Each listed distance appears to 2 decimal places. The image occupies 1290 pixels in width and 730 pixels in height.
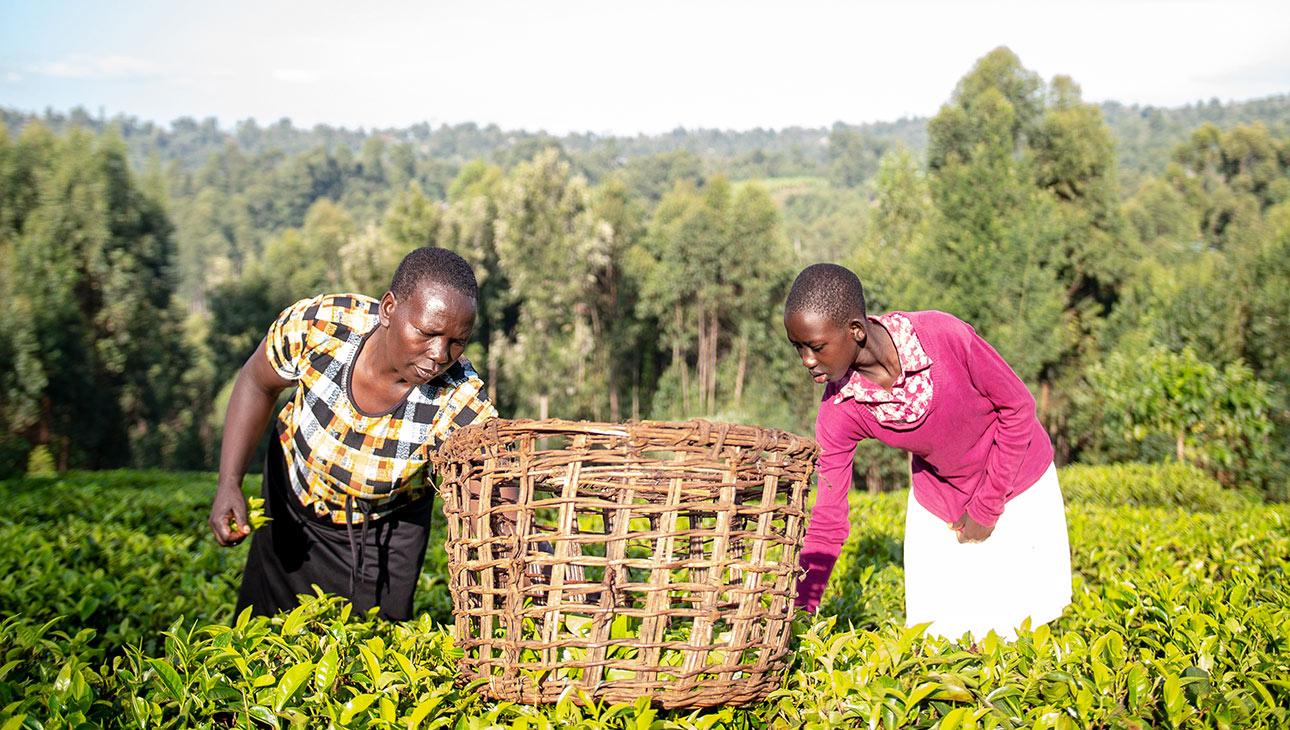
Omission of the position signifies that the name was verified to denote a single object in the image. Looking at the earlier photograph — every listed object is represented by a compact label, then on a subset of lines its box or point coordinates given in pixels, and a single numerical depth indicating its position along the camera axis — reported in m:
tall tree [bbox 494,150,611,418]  30.90
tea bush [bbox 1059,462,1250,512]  10.34
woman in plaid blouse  2.71
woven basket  1.92
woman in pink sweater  2.69
